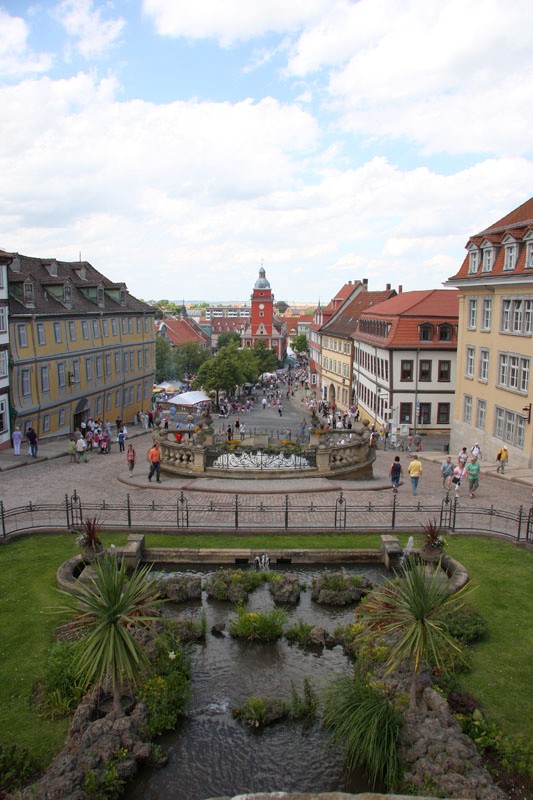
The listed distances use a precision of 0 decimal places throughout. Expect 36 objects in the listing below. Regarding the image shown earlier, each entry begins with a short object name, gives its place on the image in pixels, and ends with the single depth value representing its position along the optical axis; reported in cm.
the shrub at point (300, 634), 1312
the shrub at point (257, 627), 1317
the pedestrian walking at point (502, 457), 2758
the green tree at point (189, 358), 11369
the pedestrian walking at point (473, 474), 2278
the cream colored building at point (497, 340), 3016
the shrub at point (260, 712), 1063
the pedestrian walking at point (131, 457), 2655
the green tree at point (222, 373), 7875
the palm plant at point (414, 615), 951
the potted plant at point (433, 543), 1403
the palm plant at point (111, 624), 933
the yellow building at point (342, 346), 6975
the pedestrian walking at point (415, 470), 2248
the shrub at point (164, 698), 1041
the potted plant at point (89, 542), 1423
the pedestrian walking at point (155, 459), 2420
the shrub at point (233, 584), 1492
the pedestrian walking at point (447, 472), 2423
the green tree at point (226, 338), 16688
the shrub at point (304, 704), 1080
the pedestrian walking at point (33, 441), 3088
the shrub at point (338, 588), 1473
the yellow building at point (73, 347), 3934
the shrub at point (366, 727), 934
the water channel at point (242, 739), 943
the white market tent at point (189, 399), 5203
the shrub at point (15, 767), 882
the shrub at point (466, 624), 1259
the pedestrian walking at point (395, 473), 2322
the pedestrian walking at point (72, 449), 2993
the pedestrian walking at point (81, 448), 2989
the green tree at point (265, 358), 12088
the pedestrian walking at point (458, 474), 2233
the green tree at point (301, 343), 17962
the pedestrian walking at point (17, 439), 3169
